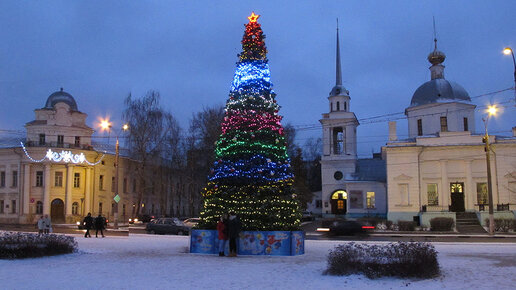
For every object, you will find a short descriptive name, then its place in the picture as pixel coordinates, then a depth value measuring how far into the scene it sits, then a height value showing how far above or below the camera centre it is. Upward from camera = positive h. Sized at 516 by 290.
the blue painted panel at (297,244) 18.25 -1.76
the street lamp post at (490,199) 33.97 -0.31
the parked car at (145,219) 56.82 -2.35
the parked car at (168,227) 36.59 -2.14
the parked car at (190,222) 38.12 -1.88
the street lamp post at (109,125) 37.22 +5.39
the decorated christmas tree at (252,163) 19.19 +1.42
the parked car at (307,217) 61.47 -2.57
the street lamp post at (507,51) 23.54 +6.86
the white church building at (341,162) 58.91 +4.27
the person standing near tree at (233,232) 17.88 -1.25
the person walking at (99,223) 29.83 -1.46
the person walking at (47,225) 28.65 -1.49
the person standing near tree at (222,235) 17.93 -1.37
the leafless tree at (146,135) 56.28 +7.29
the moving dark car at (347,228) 33.31 -2.16
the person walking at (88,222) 29.48 -1.41
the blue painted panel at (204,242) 19.02 -1.71
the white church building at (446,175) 45.19 +1.94
